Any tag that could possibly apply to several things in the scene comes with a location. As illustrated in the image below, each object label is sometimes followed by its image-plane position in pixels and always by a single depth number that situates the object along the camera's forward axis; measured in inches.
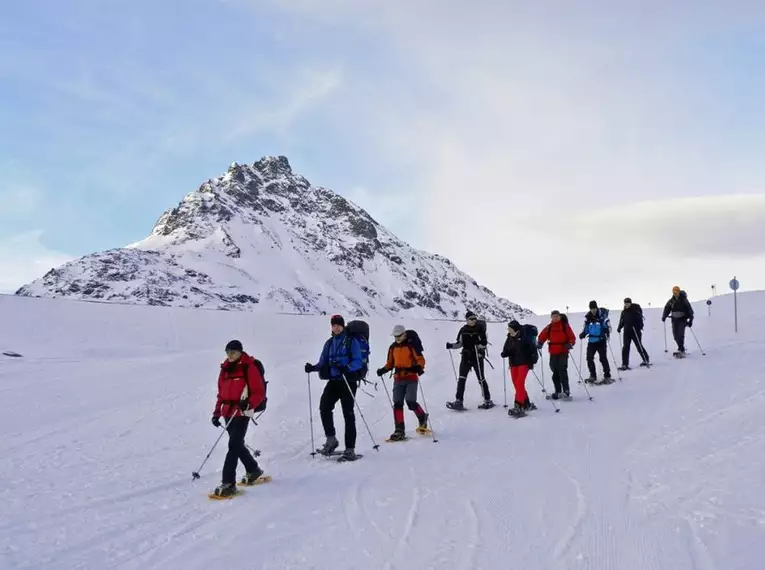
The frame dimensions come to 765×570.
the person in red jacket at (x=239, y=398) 284.7
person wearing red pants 443.5
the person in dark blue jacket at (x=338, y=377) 344.2
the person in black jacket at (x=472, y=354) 481.1
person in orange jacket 389.7
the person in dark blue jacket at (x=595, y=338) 569.0
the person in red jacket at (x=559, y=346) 506.3
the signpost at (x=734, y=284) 854.5
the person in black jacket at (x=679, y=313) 655.1
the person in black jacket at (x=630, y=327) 631.8
